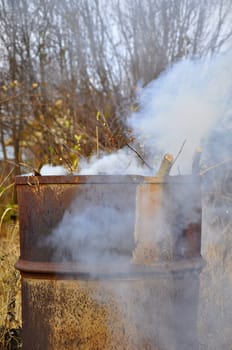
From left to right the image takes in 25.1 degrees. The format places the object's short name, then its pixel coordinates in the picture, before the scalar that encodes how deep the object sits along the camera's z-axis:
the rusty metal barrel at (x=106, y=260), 2.46
